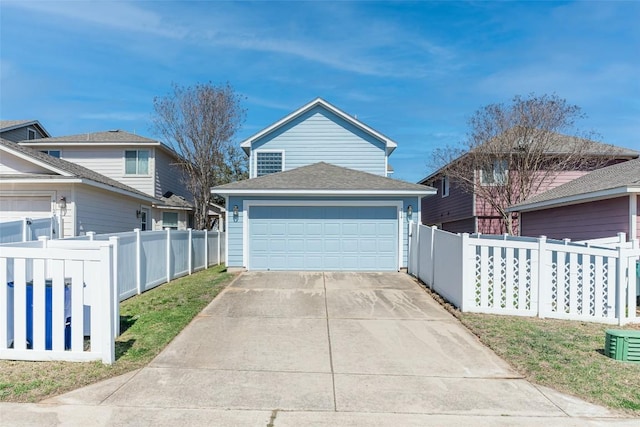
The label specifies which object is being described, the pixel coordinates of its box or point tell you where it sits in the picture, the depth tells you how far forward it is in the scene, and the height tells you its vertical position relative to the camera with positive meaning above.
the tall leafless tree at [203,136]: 21.27 +3.51
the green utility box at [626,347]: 5.80 -1.80
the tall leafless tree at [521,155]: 18.30 +2.26
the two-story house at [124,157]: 20.47 +2.39
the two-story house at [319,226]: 13.66 -0.54
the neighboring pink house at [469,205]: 19.56 +0.22
